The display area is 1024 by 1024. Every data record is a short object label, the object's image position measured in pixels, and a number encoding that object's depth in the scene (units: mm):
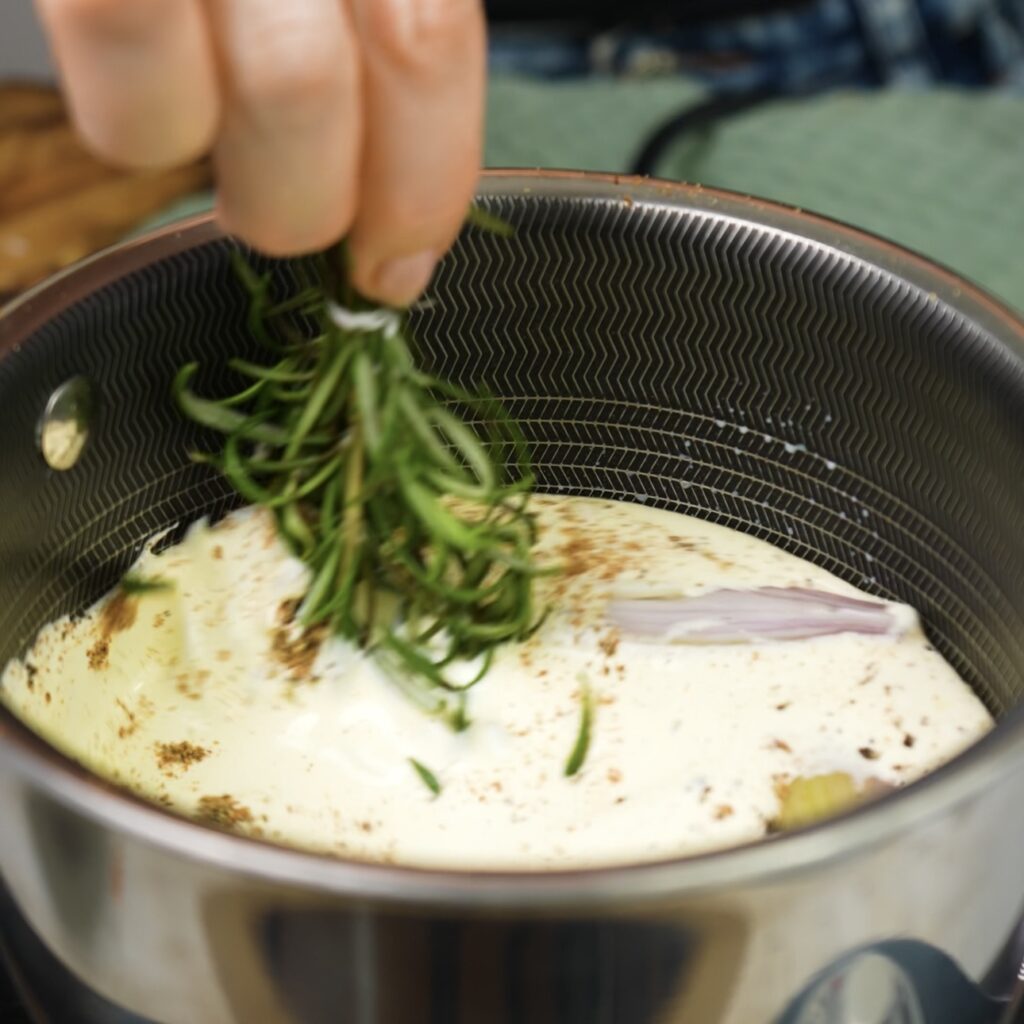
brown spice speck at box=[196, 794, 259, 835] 568
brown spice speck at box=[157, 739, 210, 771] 605
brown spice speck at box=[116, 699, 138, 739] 625
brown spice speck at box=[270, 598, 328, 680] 638
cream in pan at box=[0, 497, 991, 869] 566
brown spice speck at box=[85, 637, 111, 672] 653
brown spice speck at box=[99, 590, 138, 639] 674
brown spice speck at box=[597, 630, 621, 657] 648
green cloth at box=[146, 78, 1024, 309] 1178
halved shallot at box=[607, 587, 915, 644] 661
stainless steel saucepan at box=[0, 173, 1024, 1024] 403
